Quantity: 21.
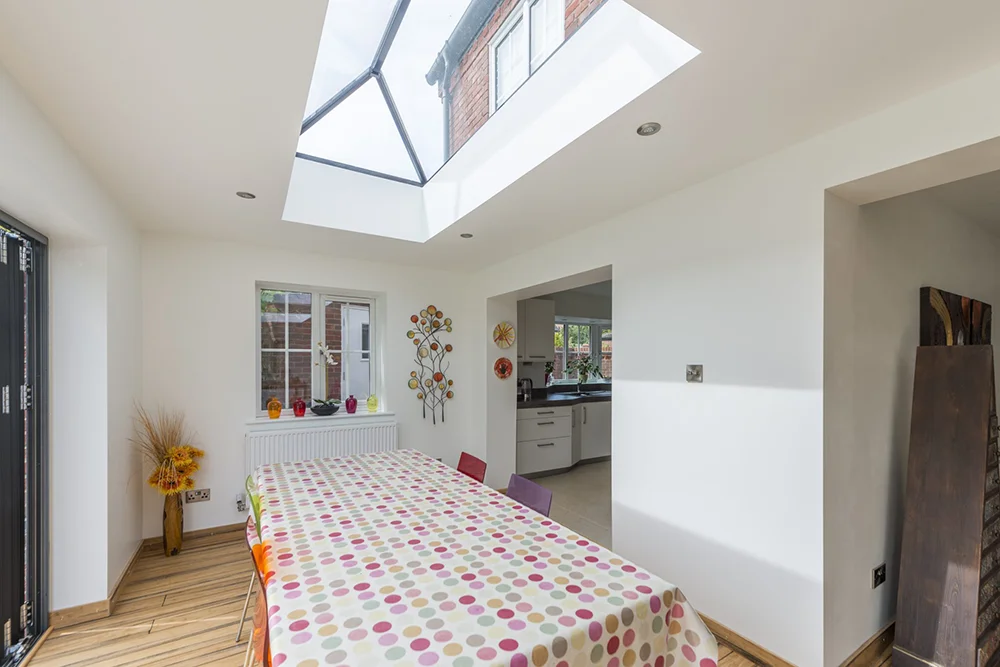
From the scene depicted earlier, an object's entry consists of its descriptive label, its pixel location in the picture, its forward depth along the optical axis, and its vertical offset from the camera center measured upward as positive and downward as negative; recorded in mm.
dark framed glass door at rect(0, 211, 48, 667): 1909 -486
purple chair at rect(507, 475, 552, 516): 1986 -756
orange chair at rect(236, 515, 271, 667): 1099 -792
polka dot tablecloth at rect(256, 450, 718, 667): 985 -688
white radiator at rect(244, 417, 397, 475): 3562 -916
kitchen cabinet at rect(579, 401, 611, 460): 5590 -1241
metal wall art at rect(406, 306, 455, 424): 4328 -284
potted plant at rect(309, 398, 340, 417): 3898 -658
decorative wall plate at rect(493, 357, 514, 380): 4434 -356
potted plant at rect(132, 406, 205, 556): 3043 -909
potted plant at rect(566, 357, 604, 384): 6625 -554
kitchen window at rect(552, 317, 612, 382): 6797 -184
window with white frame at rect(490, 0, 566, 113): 2135 +1494
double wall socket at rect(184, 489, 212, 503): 3387 -1231
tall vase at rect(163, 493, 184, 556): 3102 -1337
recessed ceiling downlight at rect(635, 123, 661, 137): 1764 +803
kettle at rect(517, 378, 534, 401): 5496 -687
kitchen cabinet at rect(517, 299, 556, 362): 5590 +35
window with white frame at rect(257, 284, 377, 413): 3891 -107
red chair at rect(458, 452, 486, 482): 2600 -800
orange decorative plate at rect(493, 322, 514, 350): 4422 -31
